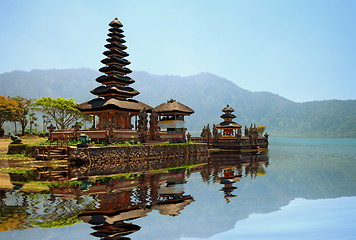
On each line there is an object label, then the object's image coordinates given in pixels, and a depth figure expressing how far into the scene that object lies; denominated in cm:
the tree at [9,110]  5491
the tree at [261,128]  10680
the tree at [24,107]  6131
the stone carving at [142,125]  3133
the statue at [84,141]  2296
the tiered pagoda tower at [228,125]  6141
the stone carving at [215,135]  5644
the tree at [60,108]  5609
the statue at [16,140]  3128
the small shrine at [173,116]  4084
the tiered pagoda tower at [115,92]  3553
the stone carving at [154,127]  3341
